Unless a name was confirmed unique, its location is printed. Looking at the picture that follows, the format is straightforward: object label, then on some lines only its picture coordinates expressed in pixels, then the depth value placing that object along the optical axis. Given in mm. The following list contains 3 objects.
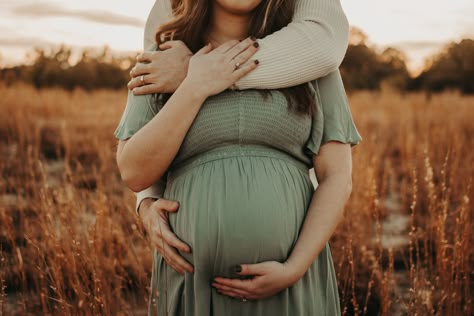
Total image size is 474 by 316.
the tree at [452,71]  33000
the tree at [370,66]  33594
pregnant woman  1505
